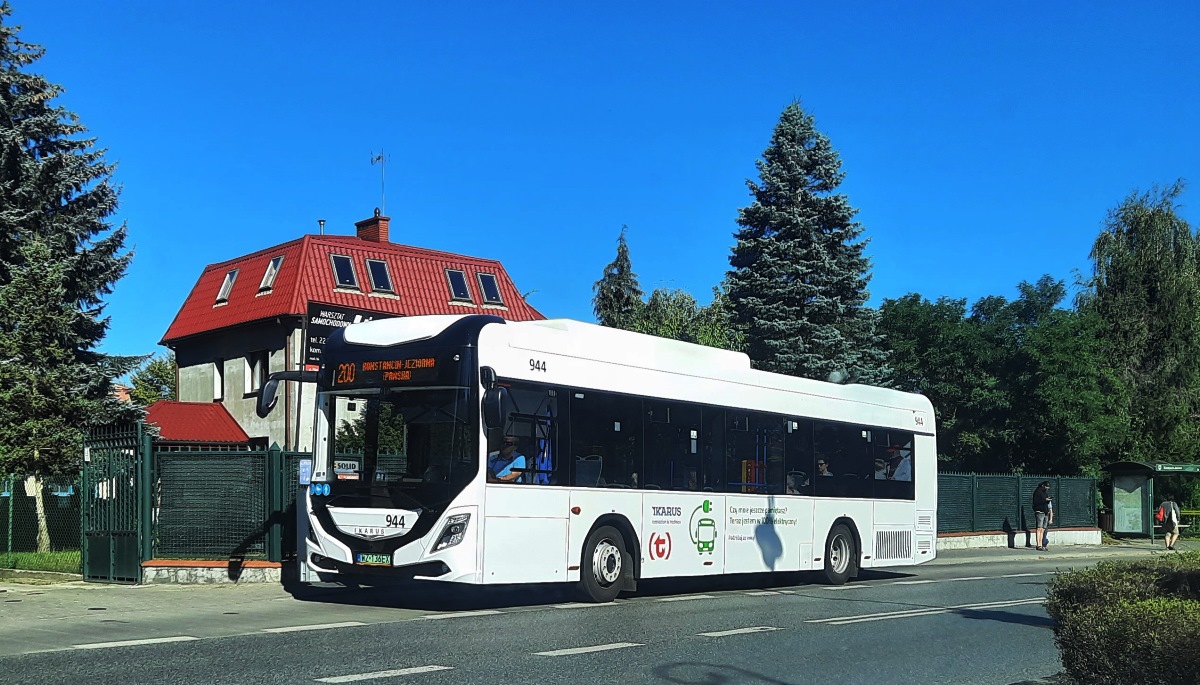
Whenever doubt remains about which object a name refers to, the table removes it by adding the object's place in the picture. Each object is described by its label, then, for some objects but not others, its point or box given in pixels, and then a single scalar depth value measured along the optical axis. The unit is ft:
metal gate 55.16
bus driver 43.60
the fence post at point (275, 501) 55.83
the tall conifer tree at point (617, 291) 254.06
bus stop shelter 124.98
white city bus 43.19
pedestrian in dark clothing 111.96
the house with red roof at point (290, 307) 130.00
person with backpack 117.80
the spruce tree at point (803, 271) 129.18
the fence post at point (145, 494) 54.90
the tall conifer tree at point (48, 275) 85.76
